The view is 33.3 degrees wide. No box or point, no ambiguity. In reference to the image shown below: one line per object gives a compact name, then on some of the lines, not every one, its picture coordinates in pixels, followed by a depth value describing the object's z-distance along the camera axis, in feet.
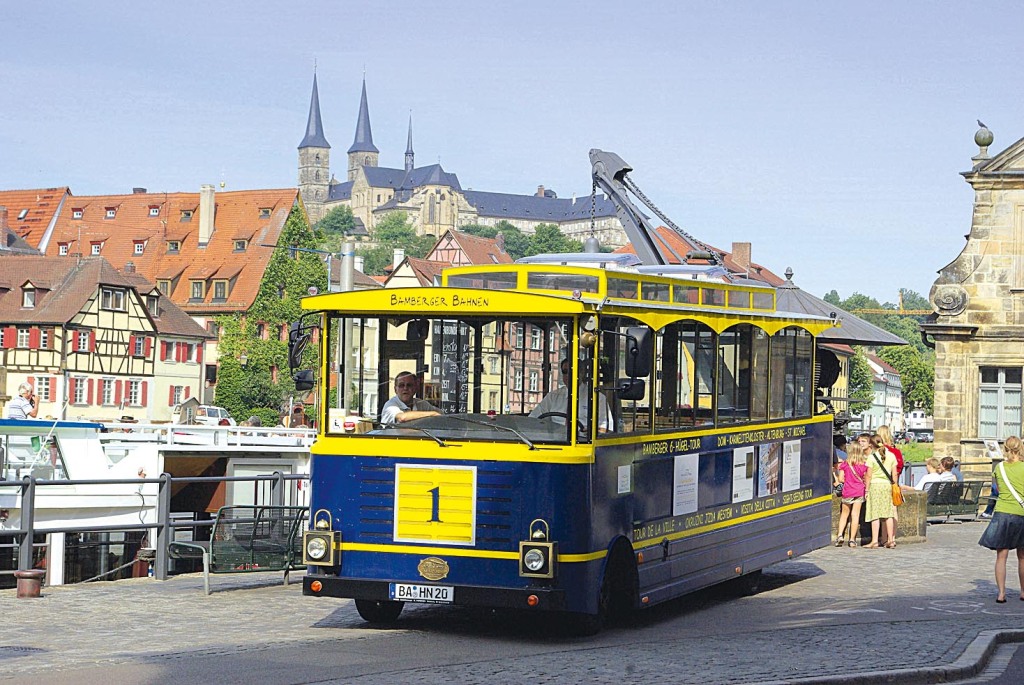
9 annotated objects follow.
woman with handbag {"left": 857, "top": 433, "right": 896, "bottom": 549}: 77.36
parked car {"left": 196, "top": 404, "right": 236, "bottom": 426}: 173.10
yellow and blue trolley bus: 42.01
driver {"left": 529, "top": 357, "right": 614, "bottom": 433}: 42.68
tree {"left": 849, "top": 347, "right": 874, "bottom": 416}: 426.51
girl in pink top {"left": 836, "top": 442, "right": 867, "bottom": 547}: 78.02
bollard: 49.65
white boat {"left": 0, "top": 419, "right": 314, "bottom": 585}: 96.73
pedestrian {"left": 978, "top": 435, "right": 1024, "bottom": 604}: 54.80
